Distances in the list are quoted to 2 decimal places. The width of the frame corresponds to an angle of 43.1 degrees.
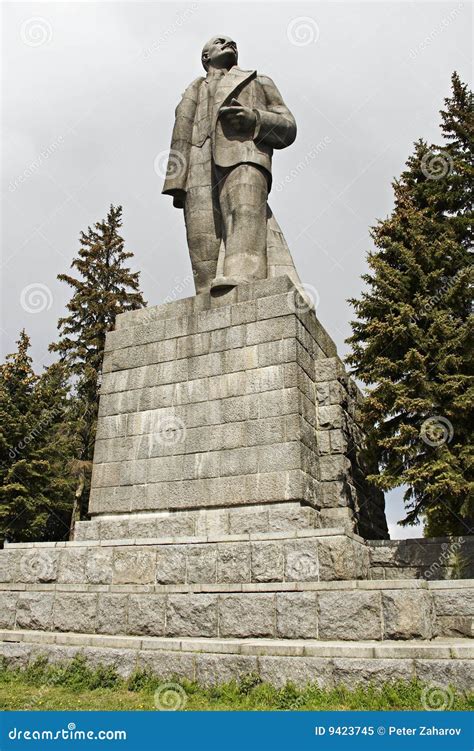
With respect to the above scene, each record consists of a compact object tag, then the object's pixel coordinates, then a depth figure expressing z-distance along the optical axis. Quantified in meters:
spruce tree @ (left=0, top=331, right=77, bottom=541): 20.12
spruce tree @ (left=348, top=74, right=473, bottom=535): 9.84
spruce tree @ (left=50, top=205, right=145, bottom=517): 22.27
